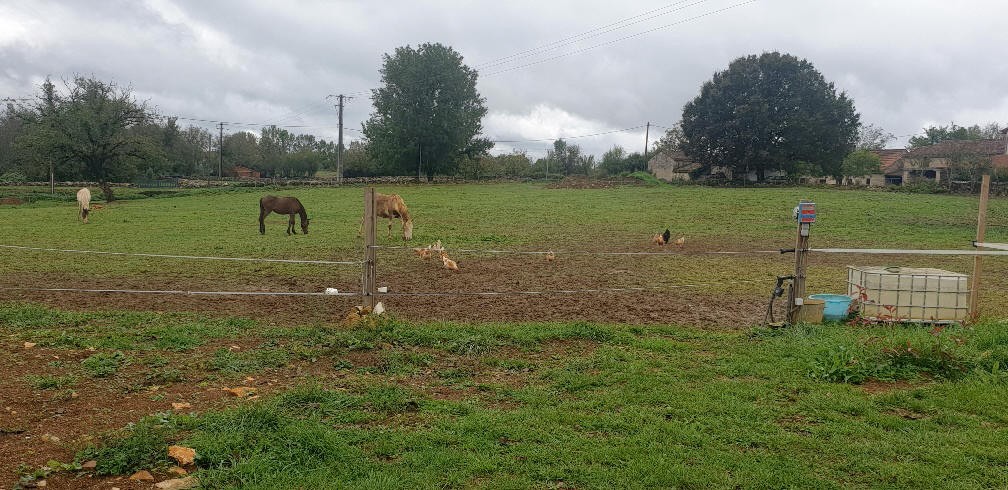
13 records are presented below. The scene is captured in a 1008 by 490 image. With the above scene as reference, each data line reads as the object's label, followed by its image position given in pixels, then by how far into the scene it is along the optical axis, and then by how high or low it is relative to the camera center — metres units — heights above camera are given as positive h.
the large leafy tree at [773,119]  49.81 +6.66
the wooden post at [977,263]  7.75 -0.70
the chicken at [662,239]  16.67 -1.13
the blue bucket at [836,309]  7.99 -1.37
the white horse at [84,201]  23.00 -0.85
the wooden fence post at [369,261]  7.33 -0.88
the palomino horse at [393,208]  18.22 -0.59
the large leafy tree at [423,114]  54.59 +6.76
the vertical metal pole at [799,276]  7.36 -0.89
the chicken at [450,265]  12.15 -1.46
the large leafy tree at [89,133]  36.72 +2.75
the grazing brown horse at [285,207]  18.97 -0.67
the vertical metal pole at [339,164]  47.15 +1.76
